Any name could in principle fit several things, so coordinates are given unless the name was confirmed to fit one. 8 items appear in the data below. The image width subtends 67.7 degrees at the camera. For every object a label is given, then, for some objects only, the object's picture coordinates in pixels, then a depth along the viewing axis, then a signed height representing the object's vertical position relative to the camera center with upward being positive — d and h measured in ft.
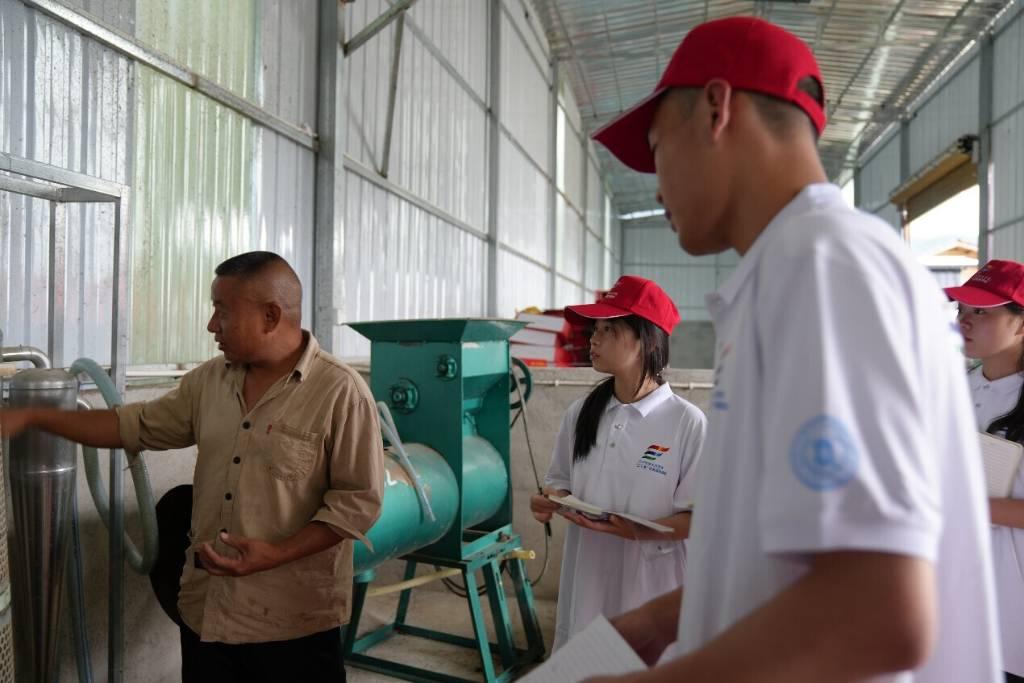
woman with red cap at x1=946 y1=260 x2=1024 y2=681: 6.61 -0.09
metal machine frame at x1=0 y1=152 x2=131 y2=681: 7.16 +0.20
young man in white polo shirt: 2.01 -0.21
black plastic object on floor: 7.77 -2.12
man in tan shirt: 6.65 -1.25
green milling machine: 9.87 -1.75
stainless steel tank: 6.52 -1.63
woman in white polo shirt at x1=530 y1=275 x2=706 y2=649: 7.75 -1.28
